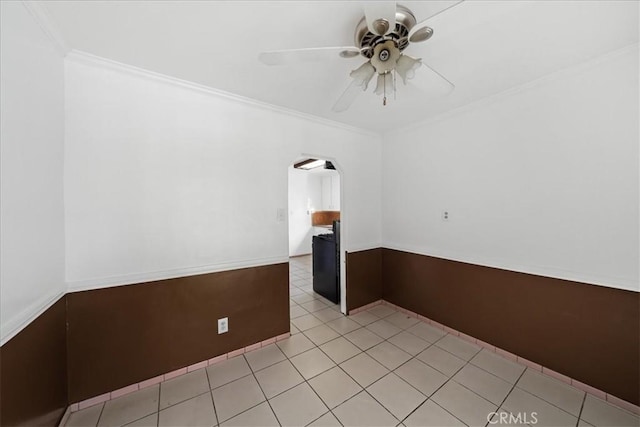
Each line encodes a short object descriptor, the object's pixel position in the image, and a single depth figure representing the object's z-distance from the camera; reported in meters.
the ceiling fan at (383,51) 1.05
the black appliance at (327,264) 3.23
